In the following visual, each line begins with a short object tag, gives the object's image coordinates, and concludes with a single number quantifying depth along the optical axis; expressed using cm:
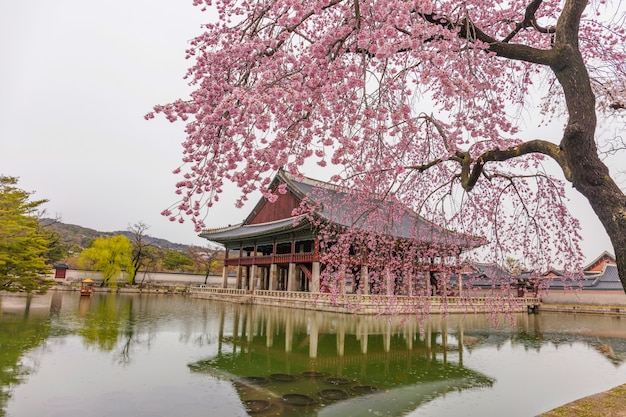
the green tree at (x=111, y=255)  3969
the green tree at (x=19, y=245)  1584
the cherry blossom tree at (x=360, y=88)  363
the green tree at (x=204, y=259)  5642
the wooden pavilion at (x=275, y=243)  2870
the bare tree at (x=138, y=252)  4476
